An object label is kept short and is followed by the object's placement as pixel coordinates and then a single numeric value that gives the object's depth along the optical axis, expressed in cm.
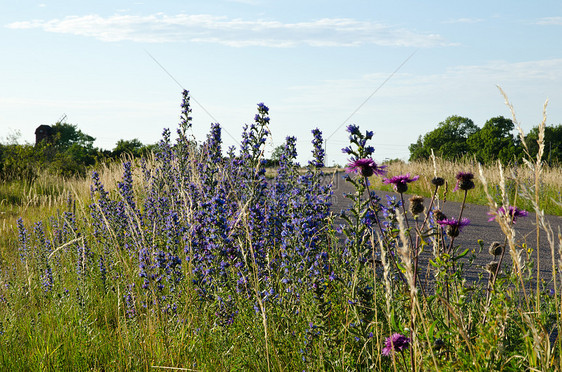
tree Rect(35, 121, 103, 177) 1980
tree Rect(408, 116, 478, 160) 5603
